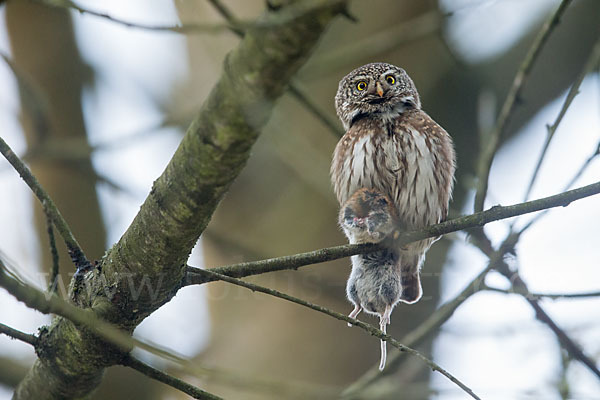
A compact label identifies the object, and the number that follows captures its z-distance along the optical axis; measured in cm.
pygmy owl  820
